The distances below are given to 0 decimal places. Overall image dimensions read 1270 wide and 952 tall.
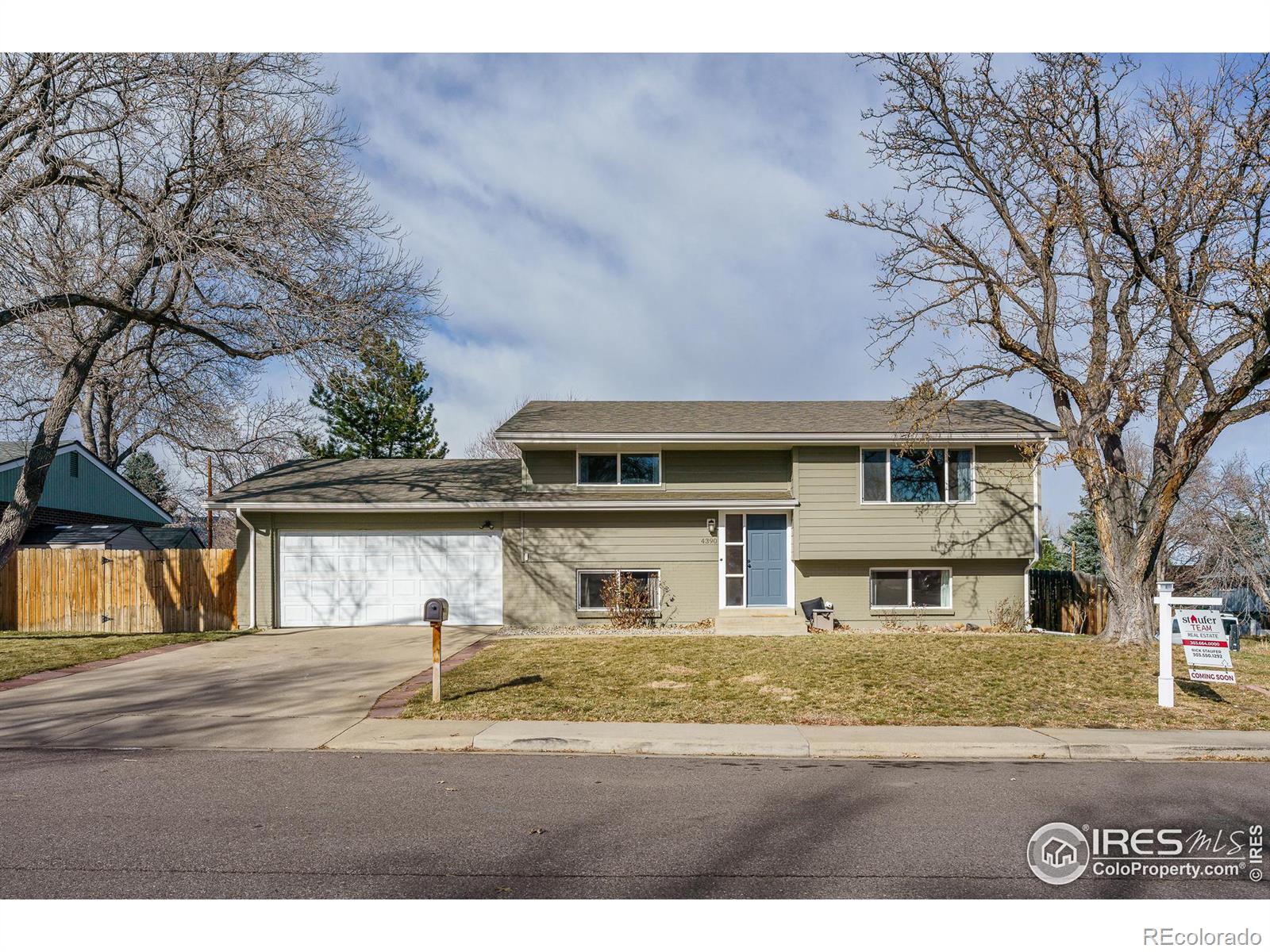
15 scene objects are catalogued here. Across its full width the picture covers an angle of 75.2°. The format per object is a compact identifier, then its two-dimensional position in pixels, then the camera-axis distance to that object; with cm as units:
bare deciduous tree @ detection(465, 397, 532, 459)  5081
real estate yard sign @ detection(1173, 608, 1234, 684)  1009
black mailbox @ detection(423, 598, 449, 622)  992
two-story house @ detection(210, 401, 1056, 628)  1864
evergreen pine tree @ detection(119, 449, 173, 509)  5334
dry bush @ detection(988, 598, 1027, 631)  1869
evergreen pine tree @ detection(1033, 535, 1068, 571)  3944
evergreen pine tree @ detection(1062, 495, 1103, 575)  3772
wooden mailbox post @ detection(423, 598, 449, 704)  994
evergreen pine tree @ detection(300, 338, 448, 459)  3506
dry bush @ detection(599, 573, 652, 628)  1856
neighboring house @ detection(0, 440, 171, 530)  2530
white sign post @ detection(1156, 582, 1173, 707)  1033
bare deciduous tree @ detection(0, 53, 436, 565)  1638
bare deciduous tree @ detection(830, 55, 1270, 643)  1403
